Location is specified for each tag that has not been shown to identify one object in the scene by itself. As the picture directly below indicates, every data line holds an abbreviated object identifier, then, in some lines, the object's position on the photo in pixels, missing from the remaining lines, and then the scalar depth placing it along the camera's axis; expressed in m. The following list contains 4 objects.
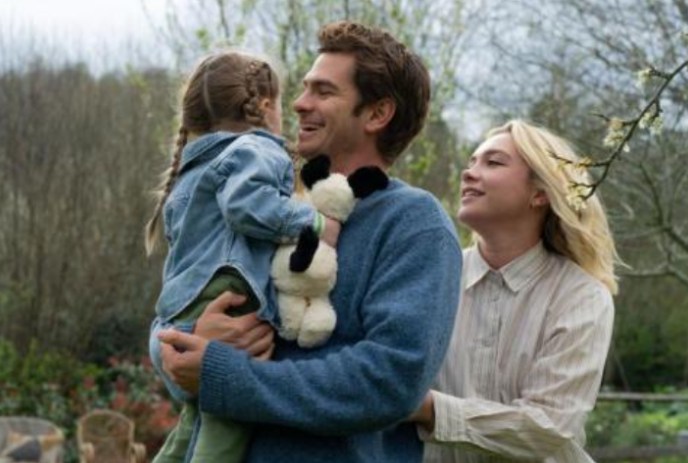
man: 2.18
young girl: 2.34
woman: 2.80
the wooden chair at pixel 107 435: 9.03
